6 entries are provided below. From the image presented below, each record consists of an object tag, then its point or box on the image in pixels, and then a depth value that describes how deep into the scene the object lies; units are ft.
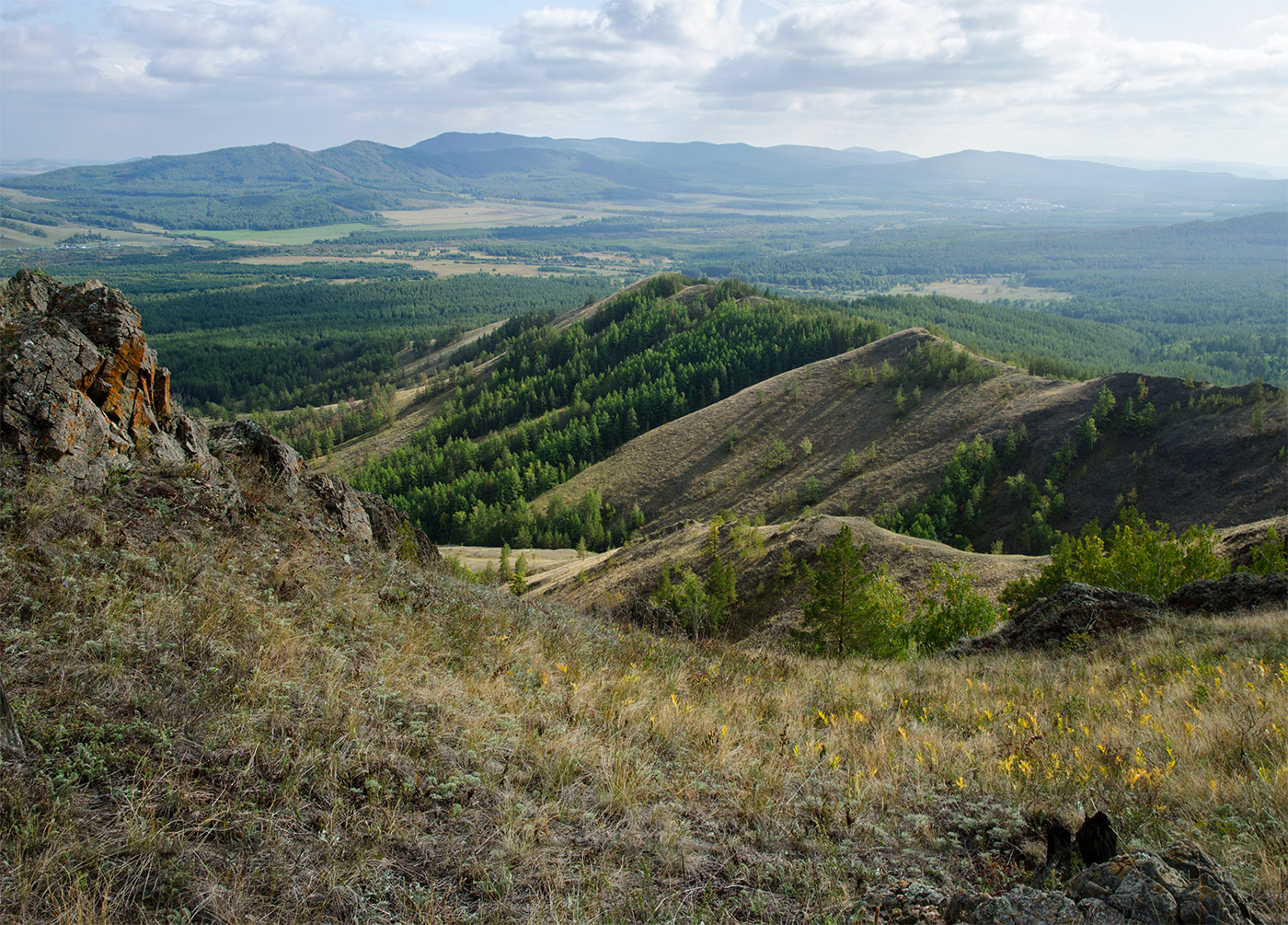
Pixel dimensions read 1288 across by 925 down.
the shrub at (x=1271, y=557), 75.56
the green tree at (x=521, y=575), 146.30
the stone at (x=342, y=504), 53.21
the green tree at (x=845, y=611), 86.74
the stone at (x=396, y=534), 57.77
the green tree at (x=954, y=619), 91.50
